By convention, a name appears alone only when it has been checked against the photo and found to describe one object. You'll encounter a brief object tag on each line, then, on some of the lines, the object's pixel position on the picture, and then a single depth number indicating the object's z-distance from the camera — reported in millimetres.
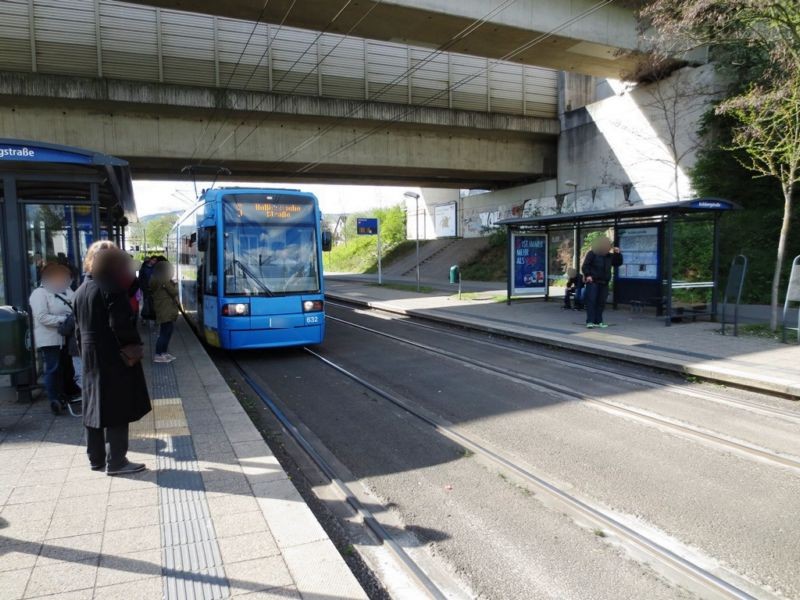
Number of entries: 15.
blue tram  9758
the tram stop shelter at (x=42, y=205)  6623
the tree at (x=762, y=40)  10742
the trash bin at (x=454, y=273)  21136
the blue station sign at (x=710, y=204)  11763
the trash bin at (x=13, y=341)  5859
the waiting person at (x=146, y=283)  10266
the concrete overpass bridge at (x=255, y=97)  19906
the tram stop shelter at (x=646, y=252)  12727
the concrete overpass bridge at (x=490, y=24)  17578
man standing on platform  12289
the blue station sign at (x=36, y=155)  6312
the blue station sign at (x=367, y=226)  29766
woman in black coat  4242
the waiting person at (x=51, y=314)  5879
